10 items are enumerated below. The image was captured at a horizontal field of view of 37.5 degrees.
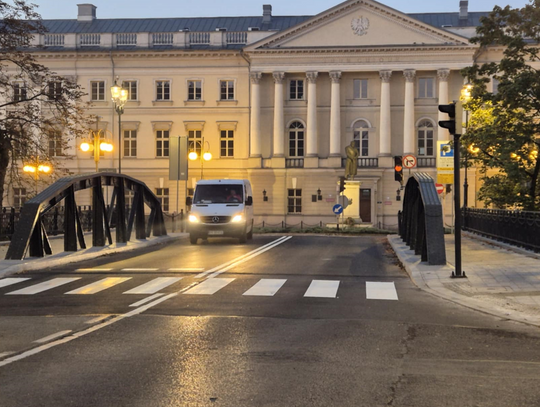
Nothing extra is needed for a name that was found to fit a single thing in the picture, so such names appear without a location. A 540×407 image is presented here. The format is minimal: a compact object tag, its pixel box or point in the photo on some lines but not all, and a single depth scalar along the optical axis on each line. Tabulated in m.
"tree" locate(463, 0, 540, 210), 30.03
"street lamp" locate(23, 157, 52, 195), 34.20
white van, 29.31
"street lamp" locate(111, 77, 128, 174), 36.94
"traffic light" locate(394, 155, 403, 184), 31.48
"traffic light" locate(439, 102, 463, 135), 15.80
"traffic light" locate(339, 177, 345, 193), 46.15
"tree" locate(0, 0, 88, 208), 31.06
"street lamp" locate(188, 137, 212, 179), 56.94
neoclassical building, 67.06
